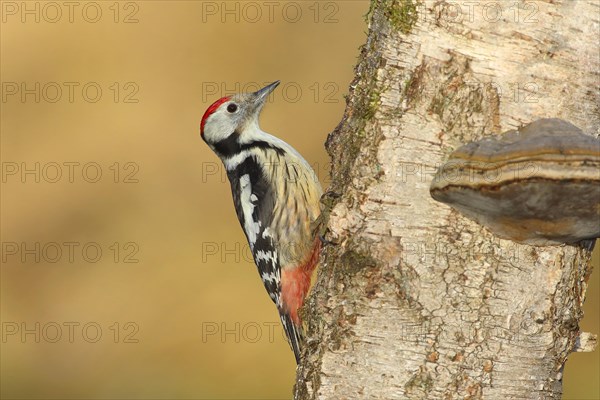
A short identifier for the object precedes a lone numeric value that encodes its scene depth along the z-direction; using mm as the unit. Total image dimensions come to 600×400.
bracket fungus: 4504
